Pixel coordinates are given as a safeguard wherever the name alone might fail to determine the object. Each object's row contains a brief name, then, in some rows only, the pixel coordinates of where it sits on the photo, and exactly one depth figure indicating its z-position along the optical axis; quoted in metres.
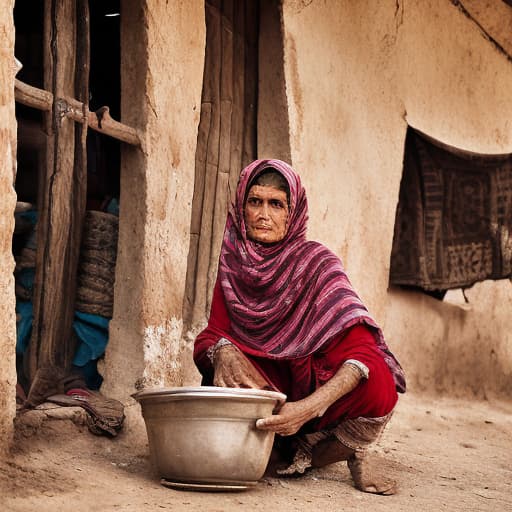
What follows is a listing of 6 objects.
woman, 3.53
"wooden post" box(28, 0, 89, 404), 3.93
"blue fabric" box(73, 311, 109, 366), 4.18
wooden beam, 3.80
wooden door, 4.88
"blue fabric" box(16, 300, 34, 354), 4.01
